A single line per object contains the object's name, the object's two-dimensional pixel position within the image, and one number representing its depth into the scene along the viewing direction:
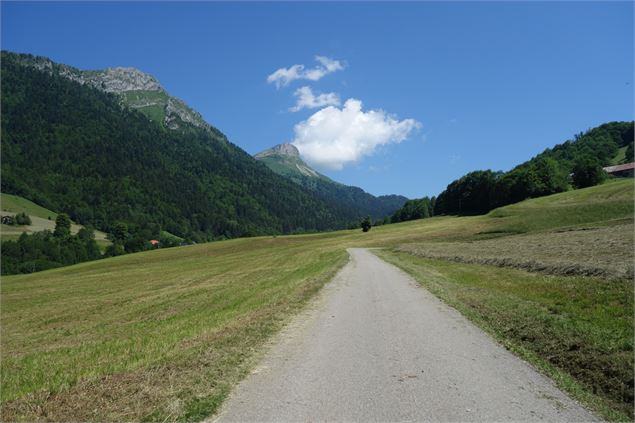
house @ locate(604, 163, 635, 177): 136.75
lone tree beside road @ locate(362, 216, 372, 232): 134.99
